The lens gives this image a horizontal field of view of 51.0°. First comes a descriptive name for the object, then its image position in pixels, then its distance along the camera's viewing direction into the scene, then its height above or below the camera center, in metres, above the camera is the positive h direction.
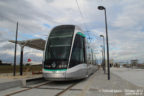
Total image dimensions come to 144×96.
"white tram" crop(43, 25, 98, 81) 9.37 +0.19
